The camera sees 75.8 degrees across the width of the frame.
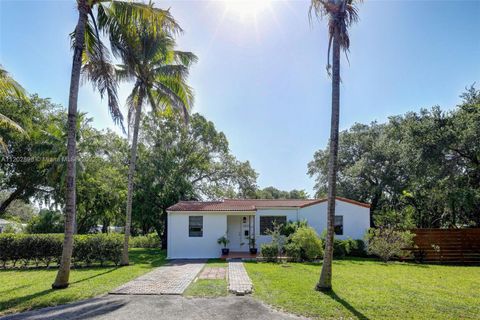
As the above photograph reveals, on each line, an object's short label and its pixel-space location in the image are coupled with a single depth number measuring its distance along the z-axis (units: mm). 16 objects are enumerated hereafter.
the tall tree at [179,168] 24109
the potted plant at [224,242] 18000
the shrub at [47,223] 26203
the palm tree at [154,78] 13992
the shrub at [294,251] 15727
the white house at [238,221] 18578
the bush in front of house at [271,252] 15836
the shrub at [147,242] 28109
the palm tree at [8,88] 10758
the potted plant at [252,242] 19125
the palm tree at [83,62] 9438
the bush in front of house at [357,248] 18219
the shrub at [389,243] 15955
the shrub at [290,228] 18281
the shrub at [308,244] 15703
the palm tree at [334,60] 8734
